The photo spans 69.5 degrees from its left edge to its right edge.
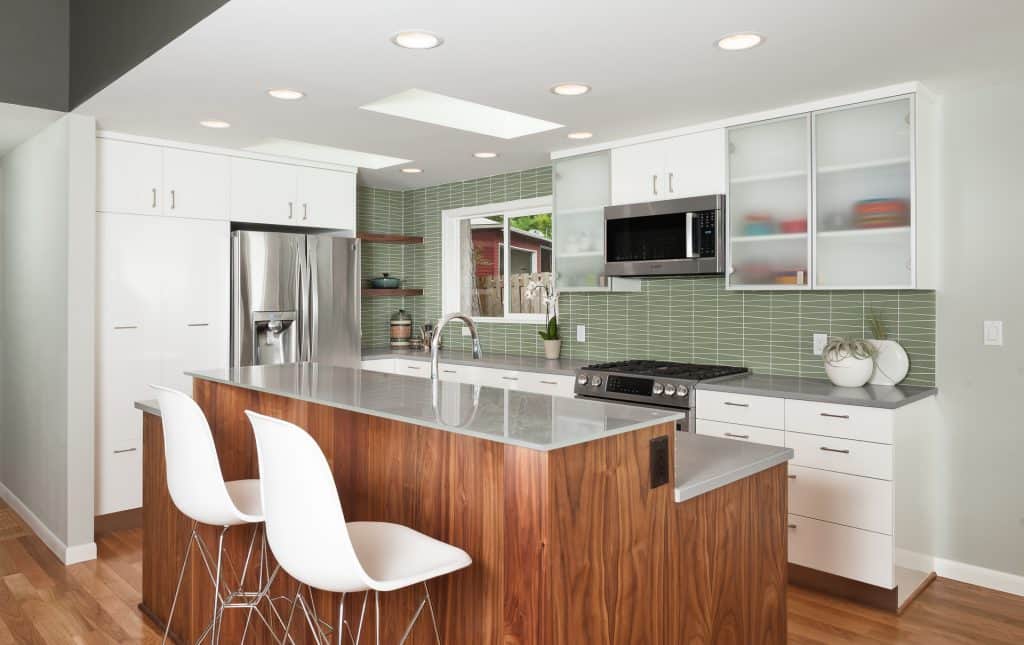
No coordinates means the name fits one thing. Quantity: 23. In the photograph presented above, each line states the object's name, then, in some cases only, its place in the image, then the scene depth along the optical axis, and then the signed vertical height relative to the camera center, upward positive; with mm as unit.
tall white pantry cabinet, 4078 +243
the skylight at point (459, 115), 3814 +1108
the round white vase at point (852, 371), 3443 -246
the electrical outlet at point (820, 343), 3795 -127
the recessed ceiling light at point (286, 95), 3301 +1012
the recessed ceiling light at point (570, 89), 3203 +1007
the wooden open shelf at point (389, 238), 5579 +629
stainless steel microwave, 3848 +441
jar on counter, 6035 -112
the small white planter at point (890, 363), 3555 -218
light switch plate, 3344 -67
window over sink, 5477 +453
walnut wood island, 1636 -490
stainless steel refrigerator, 4570 +127
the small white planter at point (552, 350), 5035 -217
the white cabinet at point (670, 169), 3861 +821
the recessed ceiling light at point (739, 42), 2596 +991
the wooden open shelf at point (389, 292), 5703 +208
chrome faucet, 2383 -77
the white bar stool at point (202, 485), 2172 -513
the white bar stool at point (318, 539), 1603 -502
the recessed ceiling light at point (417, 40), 2575 +986
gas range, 3705 -332
